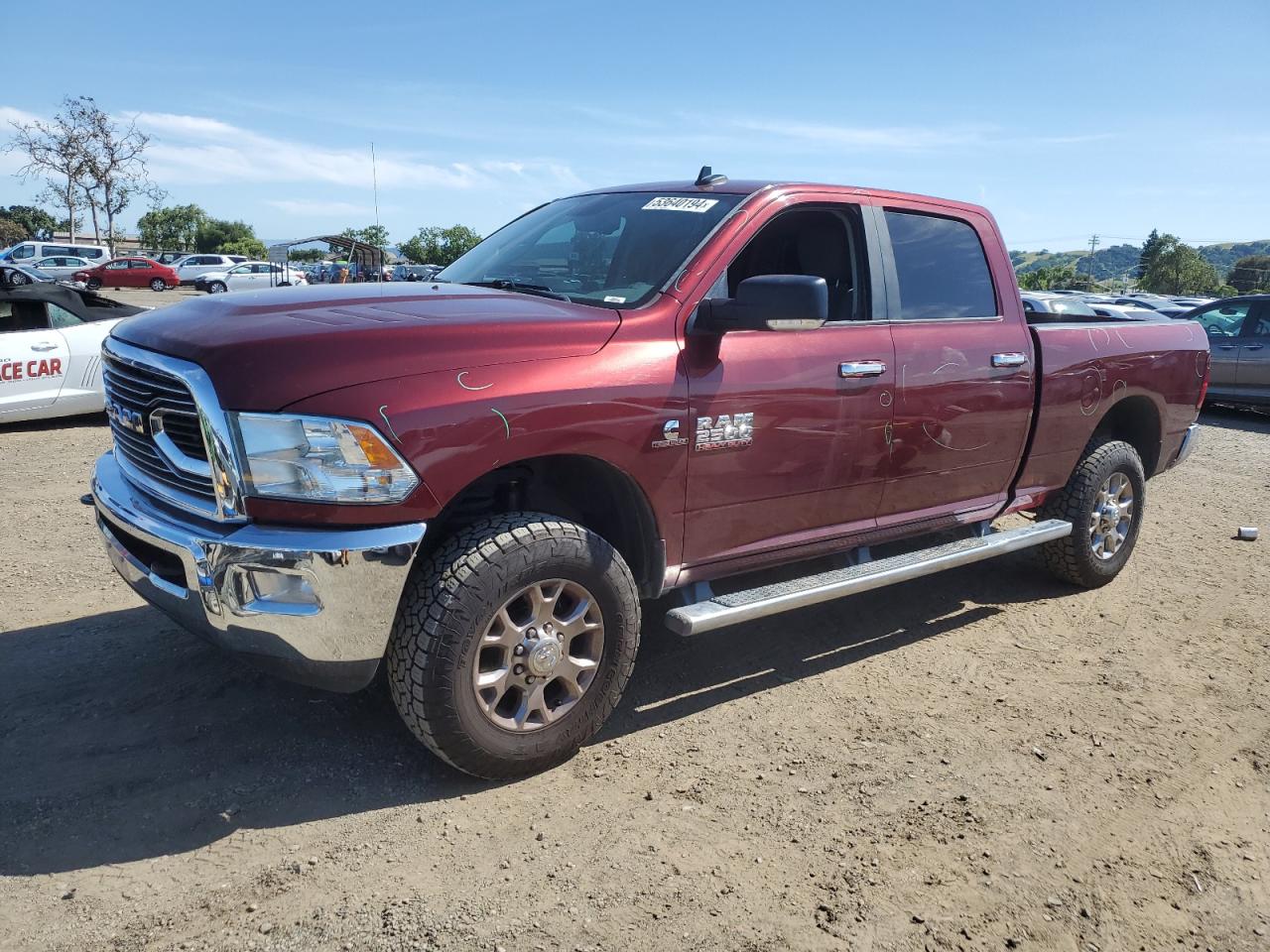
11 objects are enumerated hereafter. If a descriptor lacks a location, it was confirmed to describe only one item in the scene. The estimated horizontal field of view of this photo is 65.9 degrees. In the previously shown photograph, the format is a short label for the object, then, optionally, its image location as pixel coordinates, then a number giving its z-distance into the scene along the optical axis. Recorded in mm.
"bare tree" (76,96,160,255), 49375
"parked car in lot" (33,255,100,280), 36125
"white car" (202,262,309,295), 36594
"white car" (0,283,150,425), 8562
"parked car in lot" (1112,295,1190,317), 20822
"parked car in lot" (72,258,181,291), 35969
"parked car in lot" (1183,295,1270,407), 12742
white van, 38812
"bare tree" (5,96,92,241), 49000
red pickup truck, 2779
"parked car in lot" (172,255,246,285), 40094
